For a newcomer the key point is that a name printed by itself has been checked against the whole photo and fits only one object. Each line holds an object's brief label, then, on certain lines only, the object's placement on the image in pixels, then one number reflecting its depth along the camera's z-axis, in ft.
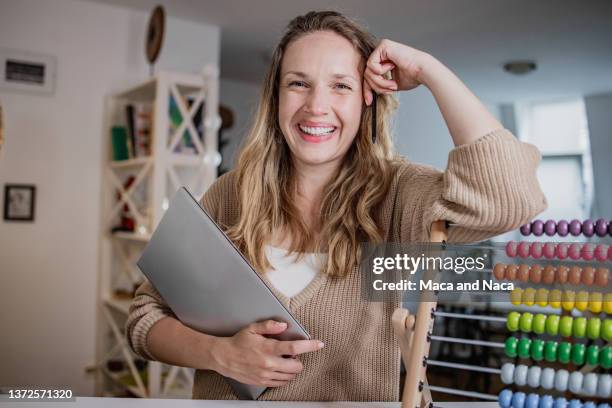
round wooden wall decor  11.24
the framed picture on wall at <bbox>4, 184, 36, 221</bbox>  11.12
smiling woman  3.05
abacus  2.39
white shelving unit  9.94
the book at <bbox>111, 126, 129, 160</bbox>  11.57
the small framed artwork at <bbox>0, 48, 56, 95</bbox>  11.16
